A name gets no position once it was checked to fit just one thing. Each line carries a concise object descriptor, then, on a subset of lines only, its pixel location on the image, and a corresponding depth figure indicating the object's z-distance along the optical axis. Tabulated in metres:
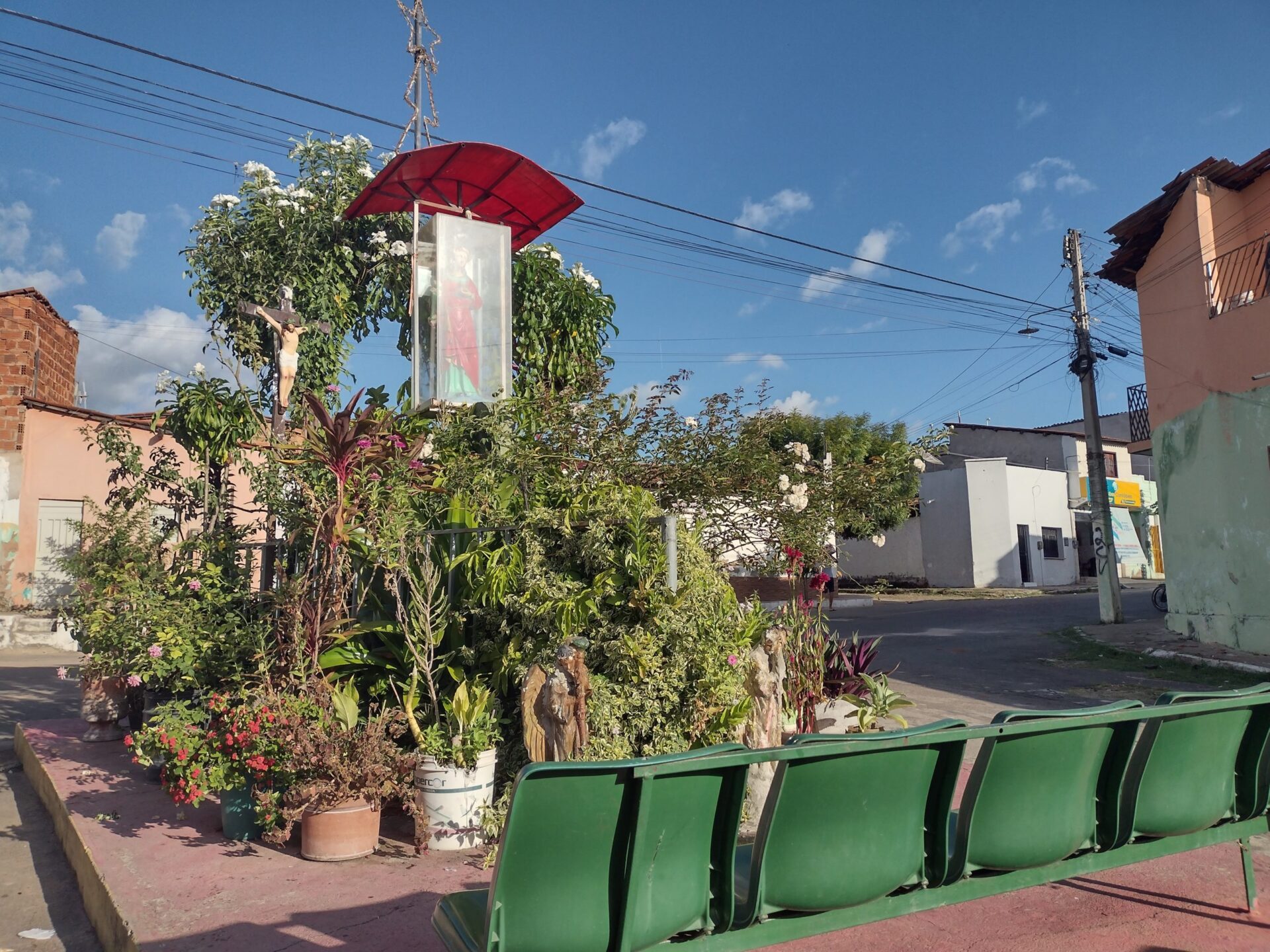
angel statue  4.16
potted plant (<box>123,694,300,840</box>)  4.40
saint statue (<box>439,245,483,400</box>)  8.22
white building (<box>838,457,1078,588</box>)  33.47
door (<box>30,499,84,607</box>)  17.06
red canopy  8.09
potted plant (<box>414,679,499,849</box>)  4.50
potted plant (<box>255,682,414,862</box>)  4.32
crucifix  8.11
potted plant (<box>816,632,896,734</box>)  6.53
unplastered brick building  16.91
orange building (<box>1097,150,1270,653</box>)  12.12
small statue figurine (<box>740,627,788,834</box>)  4.85
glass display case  8.21
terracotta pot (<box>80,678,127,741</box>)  7.34
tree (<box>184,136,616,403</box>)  9.45
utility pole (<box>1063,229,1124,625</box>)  17.38
